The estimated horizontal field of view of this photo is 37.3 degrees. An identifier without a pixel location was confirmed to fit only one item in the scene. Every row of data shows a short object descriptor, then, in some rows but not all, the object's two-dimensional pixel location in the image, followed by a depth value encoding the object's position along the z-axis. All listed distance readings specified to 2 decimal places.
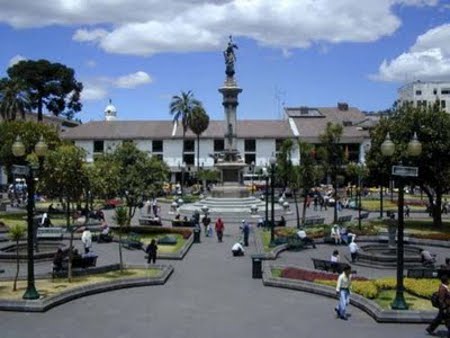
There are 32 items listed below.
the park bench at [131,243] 30.44
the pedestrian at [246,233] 31.68
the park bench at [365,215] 46.83
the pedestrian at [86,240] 26.93
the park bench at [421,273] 21.47
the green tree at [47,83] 80.06
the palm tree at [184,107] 85.75
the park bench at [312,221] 40.34
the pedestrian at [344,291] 16.42
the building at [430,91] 118.56
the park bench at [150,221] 41.44
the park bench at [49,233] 32.66
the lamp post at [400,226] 16.69
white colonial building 96.62
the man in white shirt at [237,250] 28.25
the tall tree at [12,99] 71.12
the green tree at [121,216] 23.66
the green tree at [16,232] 20.02
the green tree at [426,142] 38.41
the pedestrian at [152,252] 25.03
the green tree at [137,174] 35.94
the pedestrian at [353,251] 26.73
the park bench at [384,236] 33.32
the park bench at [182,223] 40.74
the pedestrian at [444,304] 14.25
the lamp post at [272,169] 33.62
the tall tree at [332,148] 44.61
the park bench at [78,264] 21.59
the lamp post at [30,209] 17.69
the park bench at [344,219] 41.55
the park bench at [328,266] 22.86
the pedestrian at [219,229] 33.50
